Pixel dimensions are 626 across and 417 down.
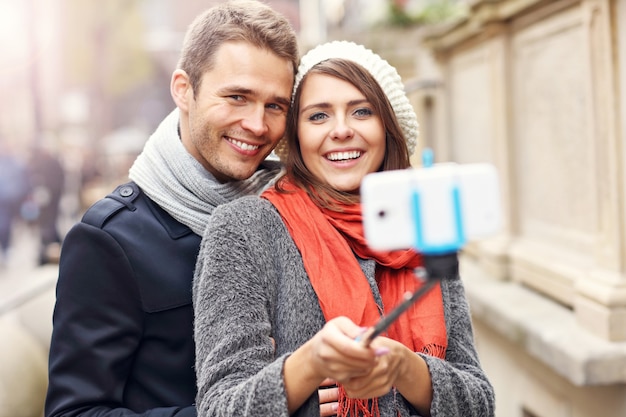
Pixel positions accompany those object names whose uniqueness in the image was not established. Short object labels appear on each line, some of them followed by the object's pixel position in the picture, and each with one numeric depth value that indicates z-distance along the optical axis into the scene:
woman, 1.64
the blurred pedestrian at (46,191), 11.76
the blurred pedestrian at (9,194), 12.16
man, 2.01
